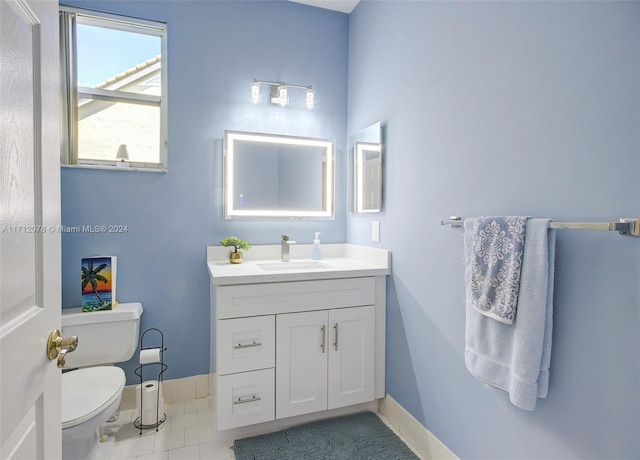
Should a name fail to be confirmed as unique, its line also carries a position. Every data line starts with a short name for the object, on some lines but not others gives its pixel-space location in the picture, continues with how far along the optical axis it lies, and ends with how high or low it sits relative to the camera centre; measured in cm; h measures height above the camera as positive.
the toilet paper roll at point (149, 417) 191 -112
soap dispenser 234 -22
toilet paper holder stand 191 -95
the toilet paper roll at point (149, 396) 190 -100
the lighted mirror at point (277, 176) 227 +29
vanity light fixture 224 +83
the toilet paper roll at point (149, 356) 192 -78
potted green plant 215 -18
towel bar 88 -1
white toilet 140 -77
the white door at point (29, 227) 59 -2
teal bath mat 168 -116
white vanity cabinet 171 -65
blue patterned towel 112 -15
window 198 +75
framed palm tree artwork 188 -37
